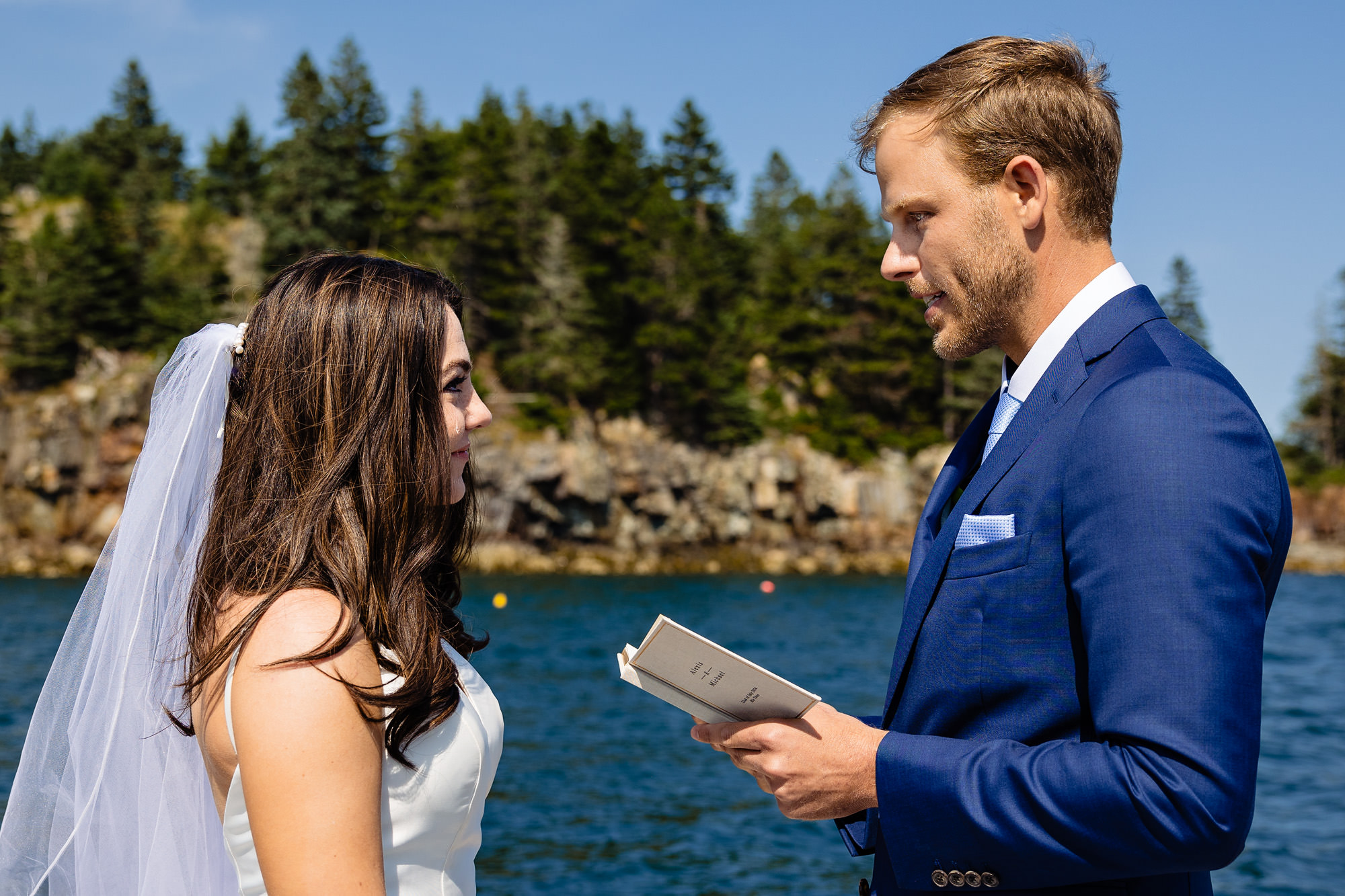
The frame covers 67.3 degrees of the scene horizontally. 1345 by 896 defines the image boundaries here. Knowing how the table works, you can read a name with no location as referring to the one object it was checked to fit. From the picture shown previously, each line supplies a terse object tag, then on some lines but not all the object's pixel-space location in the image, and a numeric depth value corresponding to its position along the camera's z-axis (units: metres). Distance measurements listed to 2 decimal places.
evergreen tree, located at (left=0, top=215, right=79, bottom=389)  43.66
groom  1.51
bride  1.84
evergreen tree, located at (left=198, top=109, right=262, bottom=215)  65.06
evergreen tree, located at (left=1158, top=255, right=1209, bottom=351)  68.25
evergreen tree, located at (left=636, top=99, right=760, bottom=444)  51.84
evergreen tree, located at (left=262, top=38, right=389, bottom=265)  51.75
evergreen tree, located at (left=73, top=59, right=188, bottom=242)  55.19
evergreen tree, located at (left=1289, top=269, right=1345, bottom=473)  65.31
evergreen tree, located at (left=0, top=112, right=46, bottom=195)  77.00
